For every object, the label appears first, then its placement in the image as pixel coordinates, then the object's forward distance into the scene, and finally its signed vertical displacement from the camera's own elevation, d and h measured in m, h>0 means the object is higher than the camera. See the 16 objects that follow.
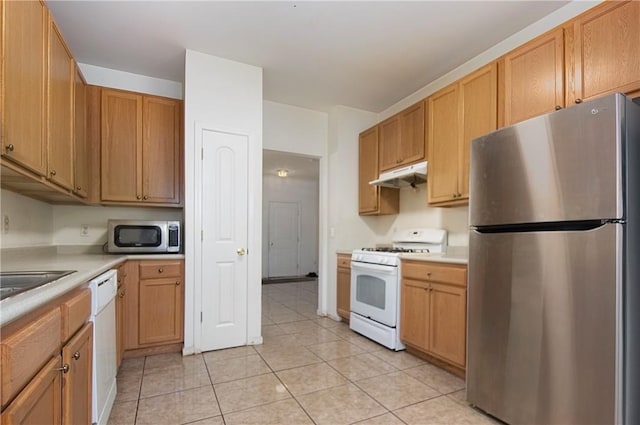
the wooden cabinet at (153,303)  2.72 -0.76
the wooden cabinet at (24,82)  1.36 +0.64
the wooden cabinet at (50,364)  0.80 -0.47
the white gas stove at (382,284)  2.99 -0.67
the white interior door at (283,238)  7.73 -0.52
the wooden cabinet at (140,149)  3.02 +0.65
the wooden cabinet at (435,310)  2.39 -0.75
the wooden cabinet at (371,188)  3.89 +0.35
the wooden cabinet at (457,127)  2.51 +0.76
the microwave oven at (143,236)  2.91 -0.19
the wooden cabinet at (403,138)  3.22 +0.85
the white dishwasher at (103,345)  1.55 -0.70
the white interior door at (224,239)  2.94 -0.21
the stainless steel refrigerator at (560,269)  1.39 -0.26
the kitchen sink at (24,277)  1.42 -0.29
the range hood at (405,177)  3.12 +0.43
